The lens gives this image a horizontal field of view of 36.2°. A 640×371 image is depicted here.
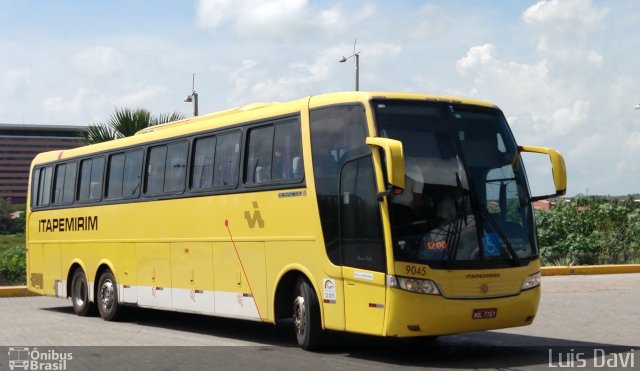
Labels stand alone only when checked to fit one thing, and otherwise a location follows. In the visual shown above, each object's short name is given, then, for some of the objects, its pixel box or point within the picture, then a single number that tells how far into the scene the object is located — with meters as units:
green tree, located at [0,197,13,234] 102.75
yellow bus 10.96
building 129.62
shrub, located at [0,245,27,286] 26.02
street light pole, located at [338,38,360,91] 30.91
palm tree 28.58
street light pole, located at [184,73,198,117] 38.09
